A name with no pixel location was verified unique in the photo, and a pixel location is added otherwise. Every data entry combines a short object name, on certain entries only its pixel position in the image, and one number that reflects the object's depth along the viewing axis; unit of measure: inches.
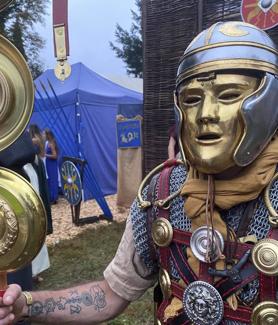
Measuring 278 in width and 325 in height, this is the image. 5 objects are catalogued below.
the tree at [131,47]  1151.6
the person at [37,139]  236.5
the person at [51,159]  311.4
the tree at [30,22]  827.3
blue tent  326.6
